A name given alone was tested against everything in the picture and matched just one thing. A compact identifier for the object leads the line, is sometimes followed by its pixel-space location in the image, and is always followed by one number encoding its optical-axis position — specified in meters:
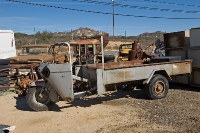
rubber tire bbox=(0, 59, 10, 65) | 9.72
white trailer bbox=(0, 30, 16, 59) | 14.02
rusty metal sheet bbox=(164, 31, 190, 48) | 10.00
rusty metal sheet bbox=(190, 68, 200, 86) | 9.21
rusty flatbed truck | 6.52
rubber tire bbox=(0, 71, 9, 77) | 9.63
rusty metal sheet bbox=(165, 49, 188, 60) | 9.84
